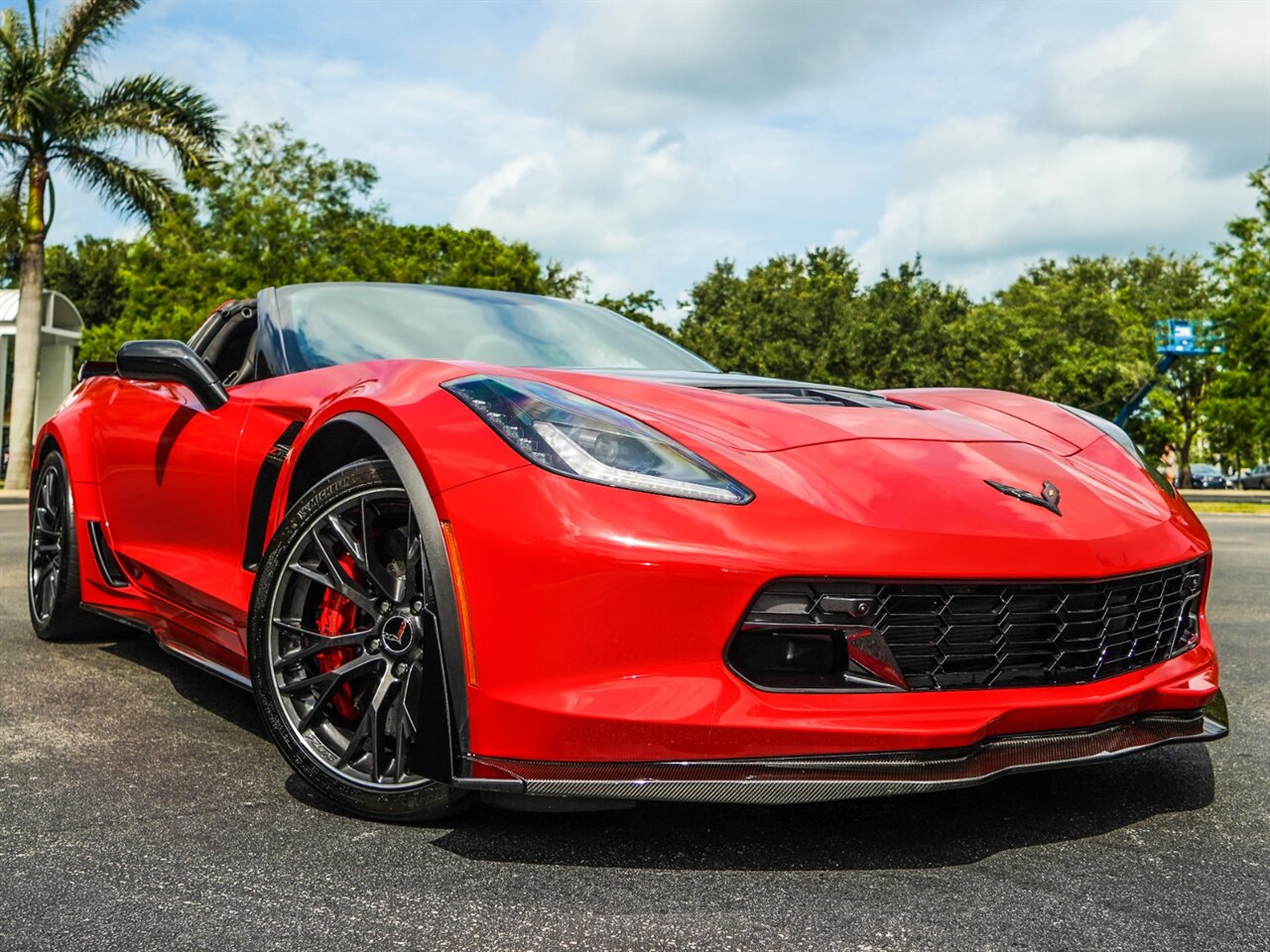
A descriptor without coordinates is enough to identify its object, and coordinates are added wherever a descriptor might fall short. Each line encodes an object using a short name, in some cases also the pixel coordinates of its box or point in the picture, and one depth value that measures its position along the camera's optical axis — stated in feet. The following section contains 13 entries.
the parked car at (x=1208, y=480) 209.08
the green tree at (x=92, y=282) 171.53
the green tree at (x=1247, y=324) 96.68
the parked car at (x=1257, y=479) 195.11
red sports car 7.32
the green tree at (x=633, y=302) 116.98
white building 90.84
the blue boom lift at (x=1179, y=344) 102.12
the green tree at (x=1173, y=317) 149.07
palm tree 67.21
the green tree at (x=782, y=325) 128.26
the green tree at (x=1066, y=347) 130.11
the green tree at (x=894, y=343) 126.11
